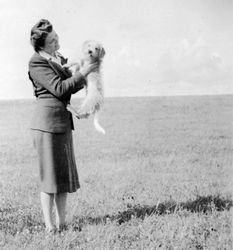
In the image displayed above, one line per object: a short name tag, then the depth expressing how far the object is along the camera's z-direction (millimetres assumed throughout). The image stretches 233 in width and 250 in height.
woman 4281
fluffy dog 4473
